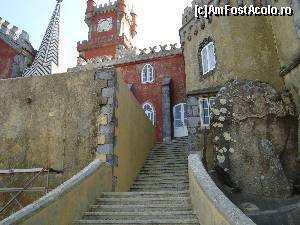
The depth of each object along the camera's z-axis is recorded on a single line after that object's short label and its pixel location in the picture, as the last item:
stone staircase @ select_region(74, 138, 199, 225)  5.69
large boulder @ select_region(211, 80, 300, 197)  8.63
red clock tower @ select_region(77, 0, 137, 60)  30.88
